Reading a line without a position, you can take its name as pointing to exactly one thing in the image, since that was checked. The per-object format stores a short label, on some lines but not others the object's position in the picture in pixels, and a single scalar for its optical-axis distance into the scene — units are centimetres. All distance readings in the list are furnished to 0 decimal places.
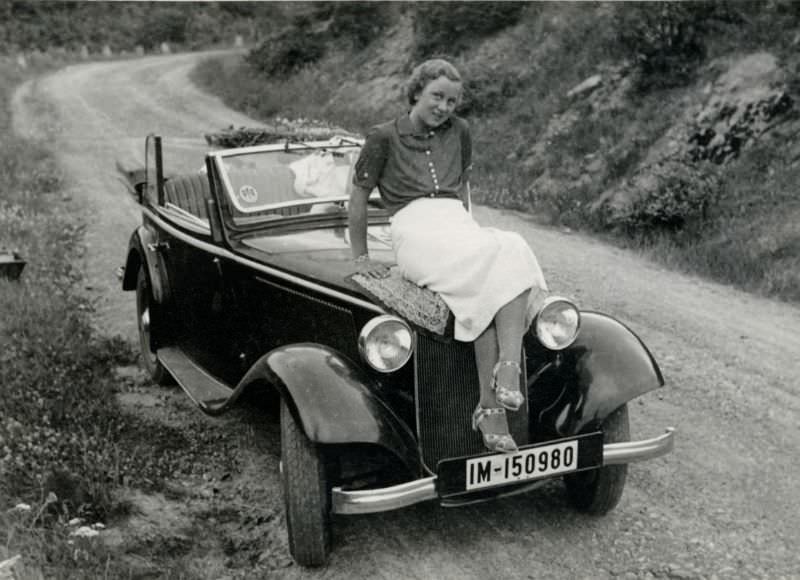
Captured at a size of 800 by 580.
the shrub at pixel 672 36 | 1044
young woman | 326
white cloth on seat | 467
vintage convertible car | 329
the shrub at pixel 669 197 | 863
